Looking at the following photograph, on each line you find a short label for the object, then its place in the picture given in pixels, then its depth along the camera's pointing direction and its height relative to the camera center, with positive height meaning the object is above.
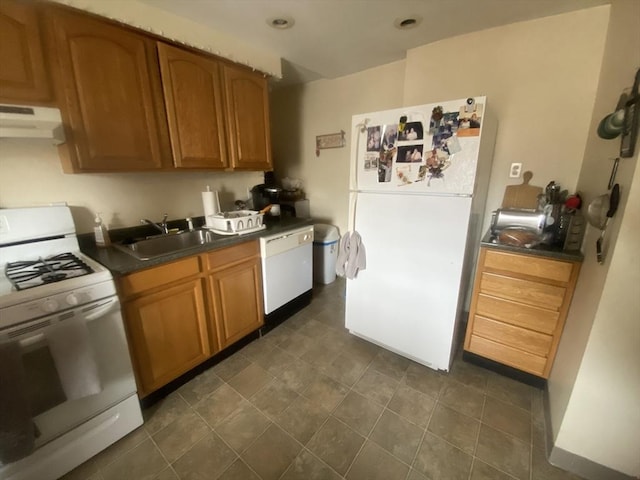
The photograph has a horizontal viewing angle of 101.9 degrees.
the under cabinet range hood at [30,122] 1.07 +0.22
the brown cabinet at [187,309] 1.40 -0.82
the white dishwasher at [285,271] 2.05 -0.80
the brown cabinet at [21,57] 1.13 +0.52
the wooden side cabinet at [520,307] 1.49 -0.79
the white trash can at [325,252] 2.97 -0.88
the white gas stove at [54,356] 0.97 -0.73
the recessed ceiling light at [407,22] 1.76 +1.04
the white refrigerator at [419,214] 1.42 -0.24
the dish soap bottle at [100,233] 1.62 -0.35
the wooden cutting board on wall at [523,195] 1.92 -0.15
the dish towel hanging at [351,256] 1.90 -0.59
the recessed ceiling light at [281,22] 1.75 +1.03
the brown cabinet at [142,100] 1.32 +0.45
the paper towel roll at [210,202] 2.06 -0.21
